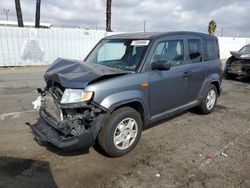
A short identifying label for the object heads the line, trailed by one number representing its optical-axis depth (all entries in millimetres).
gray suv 2610
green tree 31533
